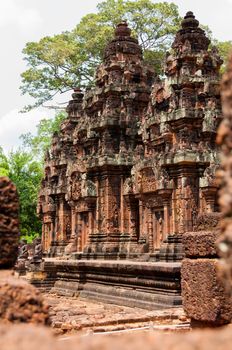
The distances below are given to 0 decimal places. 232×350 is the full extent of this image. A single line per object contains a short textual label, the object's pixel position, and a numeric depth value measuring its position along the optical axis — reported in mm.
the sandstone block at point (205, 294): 5363
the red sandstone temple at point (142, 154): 13055
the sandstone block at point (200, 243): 5496
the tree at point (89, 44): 29828
